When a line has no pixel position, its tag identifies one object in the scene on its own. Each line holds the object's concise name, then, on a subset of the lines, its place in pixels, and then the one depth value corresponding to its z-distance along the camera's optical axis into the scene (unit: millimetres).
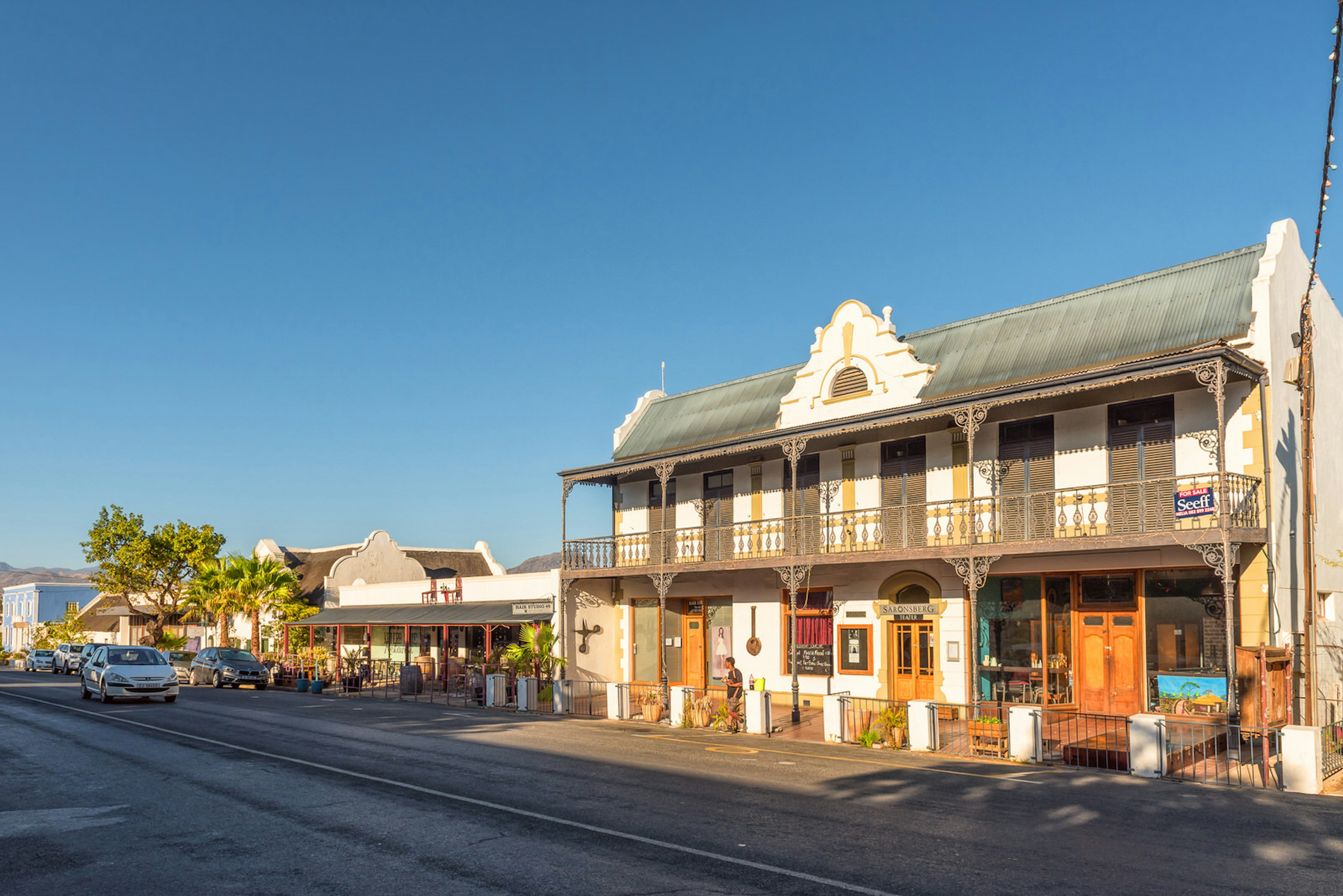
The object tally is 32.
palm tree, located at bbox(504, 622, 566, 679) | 30031
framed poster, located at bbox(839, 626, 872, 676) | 24891
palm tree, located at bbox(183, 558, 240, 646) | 43844
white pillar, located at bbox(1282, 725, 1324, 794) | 13445
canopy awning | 32188
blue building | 87125
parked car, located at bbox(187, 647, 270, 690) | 37688
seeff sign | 17719
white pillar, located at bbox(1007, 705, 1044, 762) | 16453
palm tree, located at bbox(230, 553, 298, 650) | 43750
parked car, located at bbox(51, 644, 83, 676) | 52406
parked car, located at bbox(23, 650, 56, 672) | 59875
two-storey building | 18484
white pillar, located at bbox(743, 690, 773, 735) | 21031
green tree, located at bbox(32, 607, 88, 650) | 72625
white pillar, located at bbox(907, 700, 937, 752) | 17812
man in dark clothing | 21625
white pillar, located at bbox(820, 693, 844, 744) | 19234
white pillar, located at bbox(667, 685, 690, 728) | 22781
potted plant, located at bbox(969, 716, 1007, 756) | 16984
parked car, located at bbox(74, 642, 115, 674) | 32906
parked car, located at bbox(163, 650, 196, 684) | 42125
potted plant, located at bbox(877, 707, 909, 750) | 18453
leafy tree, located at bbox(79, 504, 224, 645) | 54344
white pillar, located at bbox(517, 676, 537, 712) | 27266
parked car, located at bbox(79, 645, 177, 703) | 27875
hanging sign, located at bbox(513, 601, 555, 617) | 31578
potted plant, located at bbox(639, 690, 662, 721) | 23812
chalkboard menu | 25844
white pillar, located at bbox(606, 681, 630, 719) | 24453
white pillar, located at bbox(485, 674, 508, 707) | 28500
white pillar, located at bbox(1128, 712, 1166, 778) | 14875
